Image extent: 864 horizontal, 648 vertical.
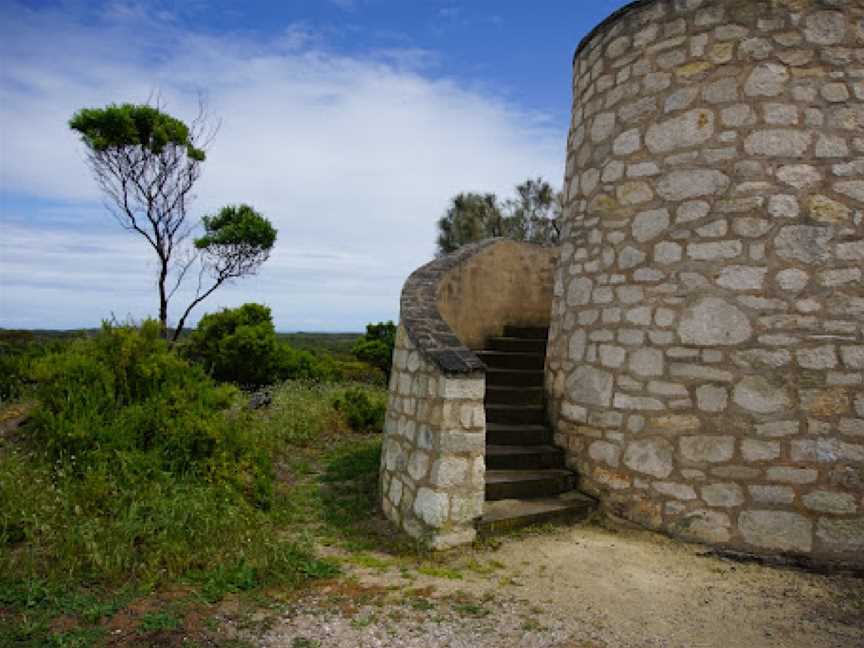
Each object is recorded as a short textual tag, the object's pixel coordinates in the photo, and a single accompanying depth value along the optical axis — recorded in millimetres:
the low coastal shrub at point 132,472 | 3568
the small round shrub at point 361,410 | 8719
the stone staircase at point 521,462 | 4527
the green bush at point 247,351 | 13117
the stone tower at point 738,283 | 3893
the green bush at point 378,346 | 15203
